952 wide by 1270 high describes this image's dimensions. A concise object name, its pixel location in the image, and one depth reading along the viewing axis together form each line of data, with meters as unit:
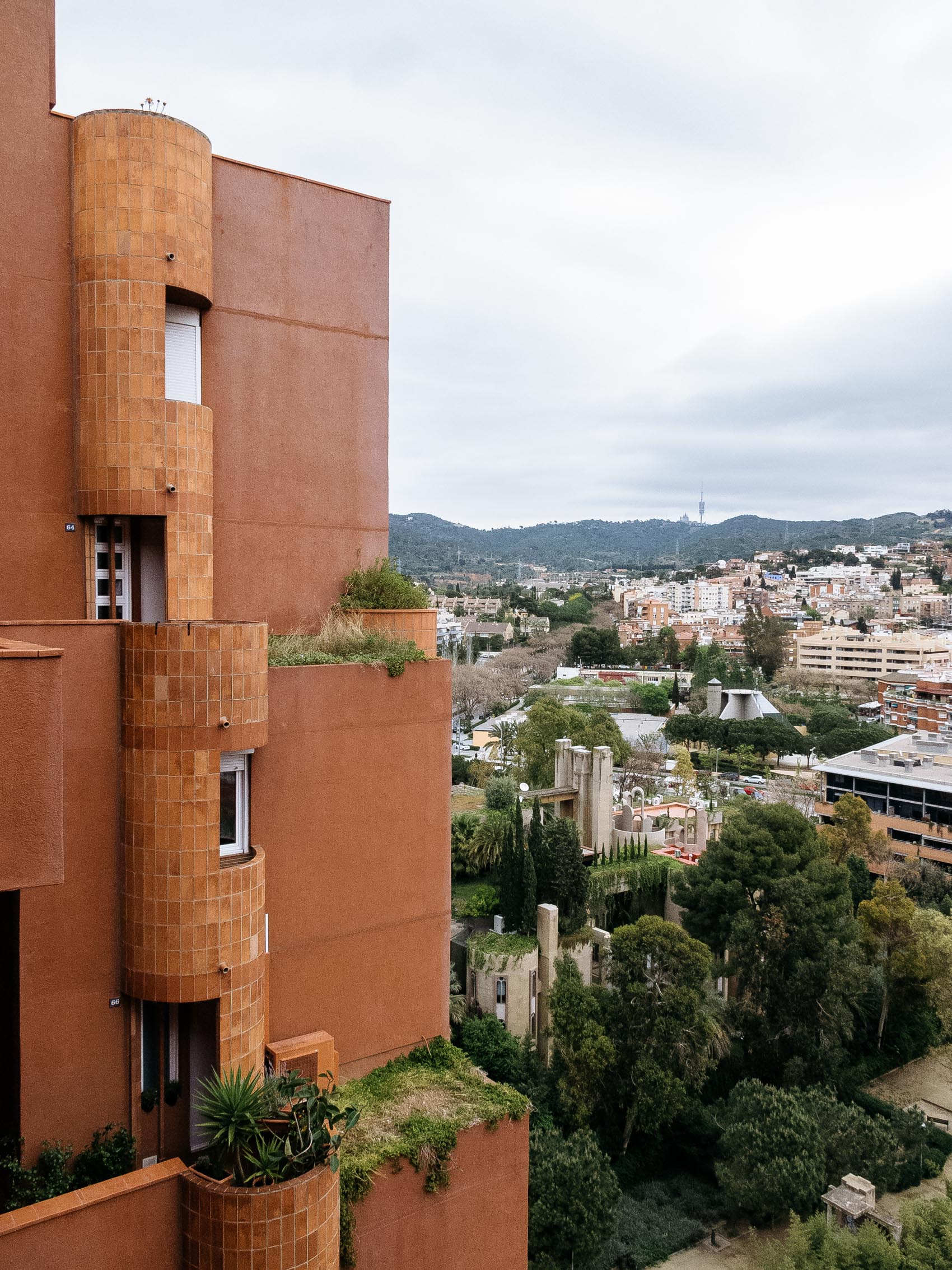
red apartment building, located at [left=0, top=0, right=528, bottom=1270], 6.74
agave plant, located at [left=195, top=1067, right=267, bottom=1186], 6.30
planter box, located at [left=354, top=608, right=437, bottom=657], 9.57
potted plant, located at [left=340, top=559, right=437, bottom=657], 9.59
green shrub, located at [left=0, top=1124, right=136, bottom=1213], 6.34
